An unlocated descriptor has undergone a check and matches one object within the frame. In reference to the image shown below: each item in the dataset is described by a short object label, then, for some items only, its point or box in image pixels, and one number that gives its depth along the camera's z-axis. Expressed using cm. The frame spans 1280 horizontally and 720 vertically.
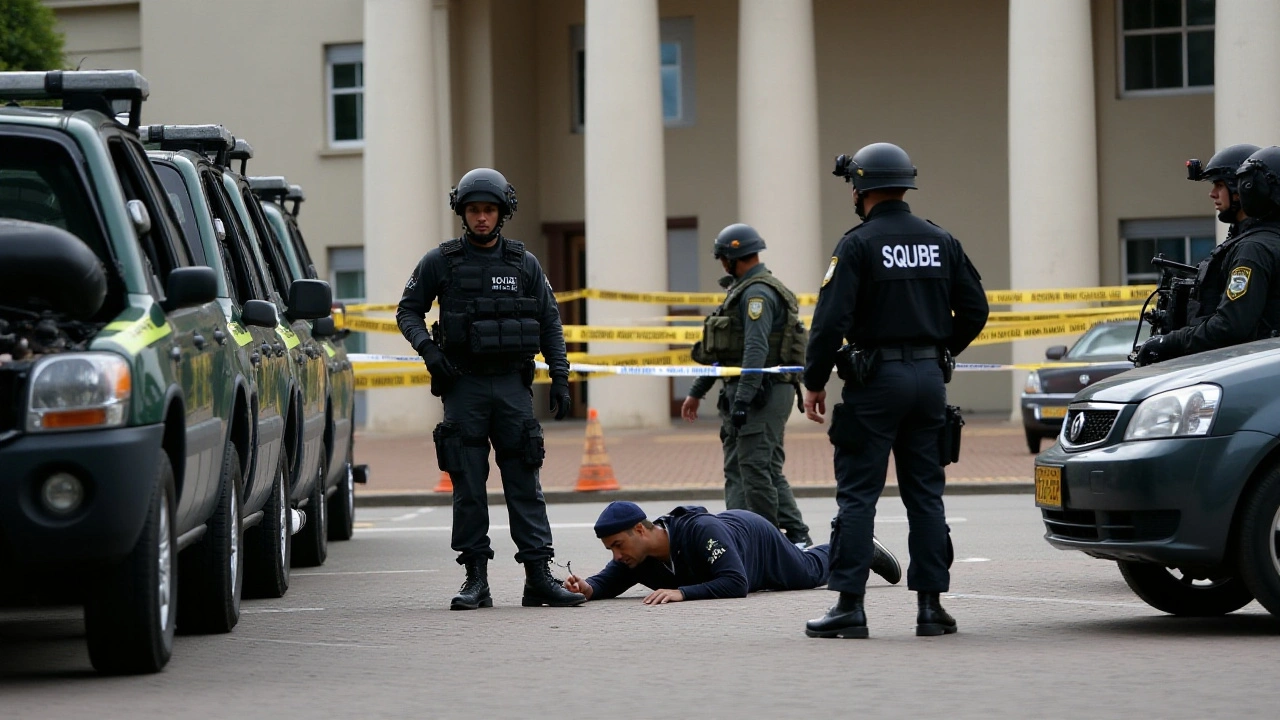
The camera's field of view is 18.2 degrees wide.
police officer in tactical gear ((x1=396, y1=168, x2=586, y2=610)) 1814
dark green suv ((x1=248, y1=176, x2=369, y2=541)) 2436
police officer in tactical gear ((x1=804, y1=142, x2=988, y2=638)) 1512
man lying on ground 1758
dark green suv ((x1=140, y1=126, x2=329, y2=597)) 1734
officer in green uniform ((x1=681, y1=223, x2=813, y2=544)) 2306
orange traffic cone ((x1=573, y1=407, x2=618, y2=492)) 3619
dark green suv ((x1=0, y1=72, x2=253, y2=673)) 1205
